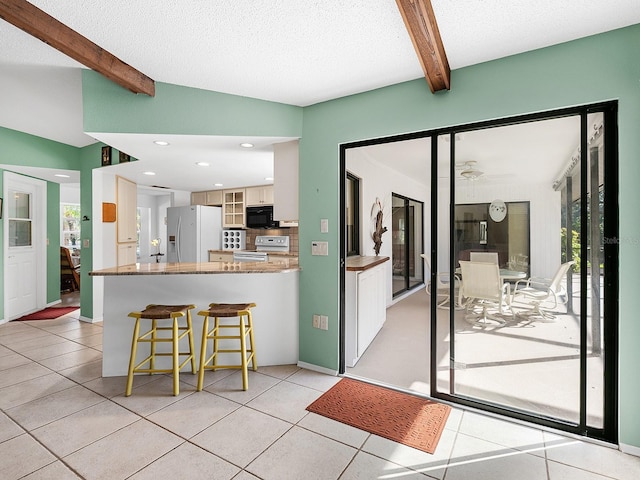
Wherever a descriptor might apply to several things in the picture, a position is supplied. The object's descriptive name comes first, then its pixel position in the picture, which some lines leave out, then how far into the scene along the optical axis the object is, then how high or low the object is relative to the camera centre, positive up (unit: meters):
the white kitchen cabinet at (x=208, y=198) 6.49 +0.82
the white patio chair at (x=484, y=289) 2.38 -0.39
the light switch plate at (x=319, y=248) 2.93 -0.09
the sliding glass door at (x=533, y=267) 2.00 -0.20
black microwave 5.79 +0.37
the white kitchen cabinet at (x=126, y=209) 4.96 +0.46
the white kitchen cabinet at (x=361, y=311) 3.07 -0.74
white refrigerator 6.12 +0.12
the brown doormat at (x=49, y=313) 4.85 -1.16
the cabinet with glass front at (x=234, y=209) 6.24 +0.57
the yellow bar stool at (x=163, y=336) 2.53 -0.82
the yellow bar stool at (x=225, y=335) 2.60 -0.82
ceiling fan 2.36 +0.49
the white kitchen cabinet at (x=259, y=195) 5.88 +0.78
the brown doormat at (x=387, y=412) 2.05 -1.23
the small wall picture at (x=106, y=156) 4.41 +1.12
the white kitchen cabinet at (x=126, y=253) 5.00 -0.23
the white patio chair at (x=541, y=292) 2.13 -0.37
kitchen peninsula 2.92 -0.54
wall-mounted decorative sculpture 4.57 +0.15
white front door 4.65 -0.09
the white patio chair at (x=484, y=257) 2.36 -0.14
